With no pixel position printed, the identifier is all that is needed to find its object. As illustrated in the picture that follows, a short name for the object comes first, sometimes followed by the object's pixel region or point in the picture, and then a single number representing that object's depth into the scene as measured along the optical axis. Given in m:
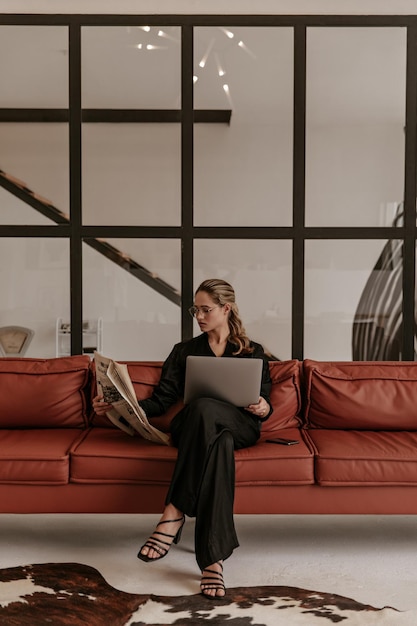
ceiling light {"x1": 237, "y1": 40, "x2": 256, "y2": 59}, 4.30
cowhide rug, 2.39
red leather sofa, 2.97
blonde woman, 2.69
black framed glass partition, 4.30
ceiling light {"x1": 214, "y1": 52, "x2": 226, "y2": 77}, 4.30
